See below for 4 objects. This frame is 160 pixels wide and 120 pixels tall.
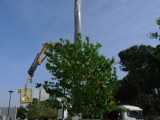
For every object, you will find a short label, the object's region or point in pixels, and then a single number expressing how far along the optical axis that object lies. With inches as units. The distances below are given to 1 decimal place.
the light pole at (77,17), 519.1
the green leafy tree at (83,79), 330.5
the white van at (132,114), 599.0
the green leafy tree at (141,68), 1195.3
